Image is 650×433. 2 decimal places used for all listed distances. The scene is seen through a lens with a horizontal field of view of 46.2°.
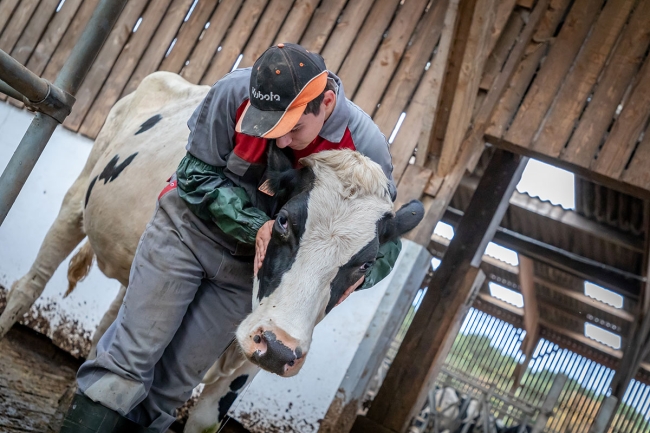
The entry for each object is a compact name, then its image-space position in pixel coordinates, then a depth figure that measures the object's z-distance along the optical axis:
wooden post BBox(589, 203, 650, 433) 8.97
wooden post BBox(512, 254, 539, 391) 13.61
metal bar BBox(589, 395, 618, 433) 8.78
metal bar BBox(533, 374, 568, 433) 9.31
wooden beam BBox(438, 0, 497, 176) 4.35
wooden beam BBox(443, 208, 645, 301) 10.70
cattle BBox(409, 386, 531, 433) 10.34
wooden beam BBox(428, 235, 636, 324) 13.81
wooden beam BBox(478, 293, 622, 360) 16.84
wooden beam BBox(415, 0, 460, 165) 4.33
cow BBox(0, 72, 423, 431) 2.36
